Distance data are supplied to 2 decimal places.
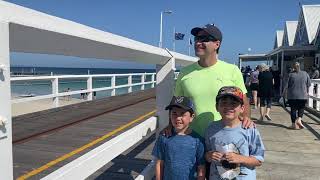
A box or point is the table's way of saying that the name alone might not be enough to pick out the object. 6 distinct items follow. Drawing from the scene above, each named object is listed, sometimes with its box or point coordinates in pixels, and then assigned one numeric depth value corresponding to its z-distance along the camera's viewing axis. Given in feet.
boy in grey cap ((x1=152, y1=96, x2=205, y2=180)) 6.69
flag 114.14
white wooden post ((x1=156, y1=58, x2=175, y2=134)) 9.35
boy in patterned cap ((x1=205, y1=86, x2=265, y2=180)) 6.59
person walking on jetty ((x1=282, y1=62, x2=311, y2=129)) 24.77
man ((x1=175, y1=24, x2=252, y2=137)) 7.06
